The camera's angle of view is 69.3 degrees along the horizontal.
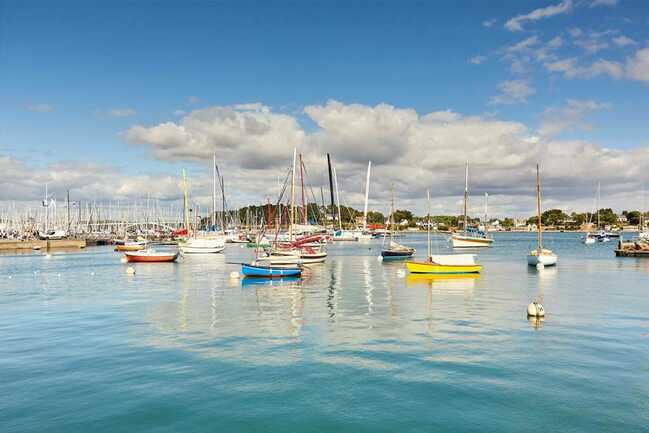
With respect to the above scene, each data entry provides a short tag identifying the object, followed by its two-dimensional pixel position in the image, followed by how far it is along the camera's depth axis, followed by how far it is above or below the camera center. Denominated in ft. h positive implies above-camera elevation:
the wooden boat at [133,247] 315.41 -12.67
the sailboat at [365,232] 544.62 -8.61
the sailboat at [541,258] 220.23 -16.84
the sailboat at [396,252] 269.83 -16.27
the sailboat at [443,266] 179.42 -16.28
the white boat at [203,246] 319.27 -12.56
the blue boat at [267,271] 166.61 -16.07
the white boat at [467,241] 401.41 -14.98
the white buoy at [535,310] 99.02 -18.68
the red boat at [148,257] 252.83 -15.50
